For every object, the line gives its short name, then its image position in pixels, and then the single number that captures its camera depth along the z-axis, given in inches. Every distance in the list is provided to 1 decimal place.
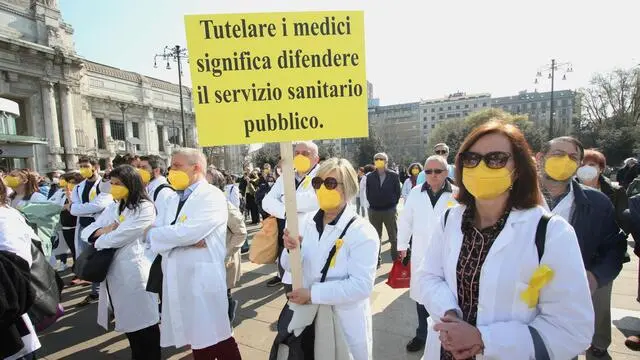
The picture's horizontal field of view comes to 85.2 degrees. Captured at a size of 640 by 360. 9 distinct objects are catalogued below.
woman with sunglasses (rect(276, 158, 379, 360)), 82.0
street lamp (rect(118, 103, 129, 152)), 1799.3
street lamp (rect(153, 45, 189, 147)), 708.0
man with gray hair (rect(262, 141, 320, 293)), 146.7
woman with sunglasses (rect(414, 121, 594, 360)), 54.6
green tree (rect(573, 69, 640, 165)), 1131.9
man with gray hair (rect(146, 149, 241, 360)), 111.2
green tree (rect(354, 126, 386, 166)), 1624.0
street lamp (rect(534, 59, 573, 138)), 914.5
